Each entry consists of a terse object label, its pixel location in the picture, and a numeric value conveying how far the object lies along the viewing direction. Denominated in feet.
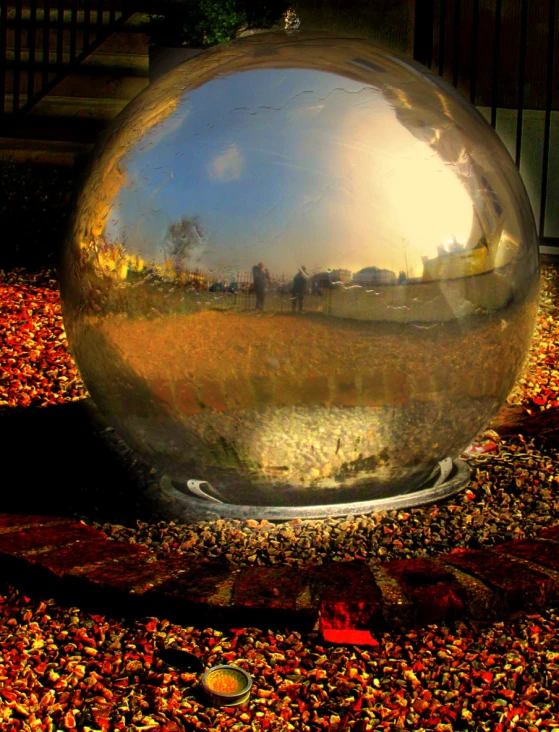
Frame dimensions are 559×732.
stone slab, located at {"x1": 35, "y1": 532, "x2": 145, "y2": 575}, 11.27
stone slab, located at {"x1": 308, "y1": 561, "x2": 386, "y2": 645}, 10.36
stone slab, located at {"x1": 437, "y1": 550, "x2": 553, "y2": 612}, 10.71
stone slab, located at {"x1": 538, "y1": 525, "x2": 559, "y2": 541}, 12.16
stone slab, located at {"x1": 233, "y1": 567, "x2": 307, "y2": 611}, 10.48
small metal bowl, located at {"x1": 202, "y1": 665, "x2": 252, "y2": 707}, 9.26
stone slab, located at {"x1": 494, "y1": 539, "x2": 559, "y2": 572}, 11.34
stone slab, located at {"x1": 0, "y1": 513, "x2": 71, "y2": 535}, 12.37
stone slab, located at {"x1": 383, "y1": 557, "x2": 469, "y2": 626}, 10.51
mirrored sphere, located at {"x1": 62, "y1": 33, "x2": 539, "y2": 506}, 11.10
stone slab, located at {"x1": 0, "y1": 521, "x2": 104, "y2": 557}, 11.73
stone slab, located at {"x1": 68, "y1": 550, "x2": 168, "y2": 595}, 10.80
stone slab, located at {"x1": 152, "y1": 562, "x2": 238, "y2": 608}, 10.54
